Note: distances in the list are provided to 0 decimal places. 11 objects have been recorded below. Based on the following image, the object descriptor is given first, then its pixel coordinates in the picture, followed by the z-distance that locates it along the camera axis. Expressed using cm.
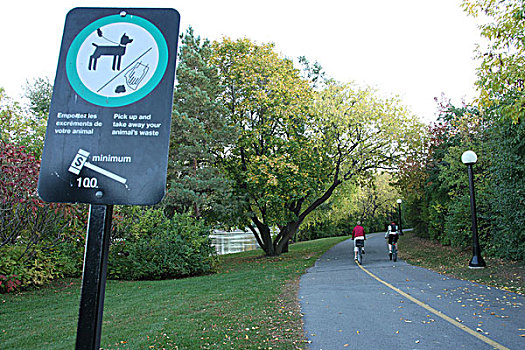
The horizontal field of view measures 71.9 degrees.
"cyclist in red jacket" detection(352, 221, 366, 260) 1614
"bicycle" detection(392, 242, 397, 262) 1602
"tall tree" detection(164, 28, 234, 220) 1631
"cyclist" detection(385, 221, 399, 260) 1590
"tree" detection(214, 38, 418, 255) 1909
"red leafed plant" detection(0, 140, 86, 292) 947
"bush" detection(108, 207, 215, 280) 1478
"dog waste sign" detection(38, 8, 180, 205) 187
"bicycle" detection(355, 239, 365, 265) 1570
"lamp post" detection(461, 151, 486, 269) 1238
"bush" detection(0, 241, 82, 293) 1089
